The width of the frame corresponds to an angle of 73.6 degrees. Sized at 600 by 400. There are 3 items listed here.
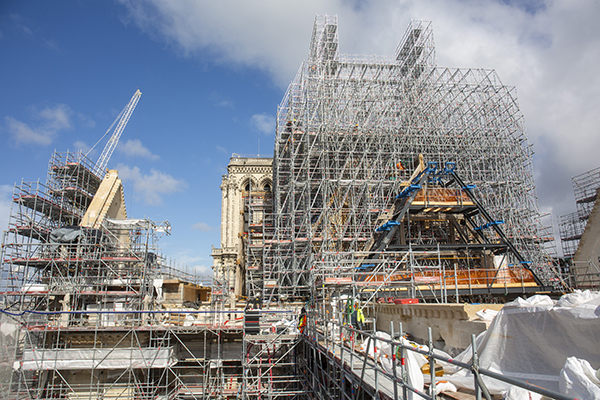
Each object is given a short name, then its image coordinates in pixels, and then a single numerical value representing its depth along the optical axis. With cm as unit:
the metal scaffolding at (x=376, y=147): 2550
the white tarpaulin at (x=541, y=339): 503
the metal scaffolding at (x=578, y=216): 3303
